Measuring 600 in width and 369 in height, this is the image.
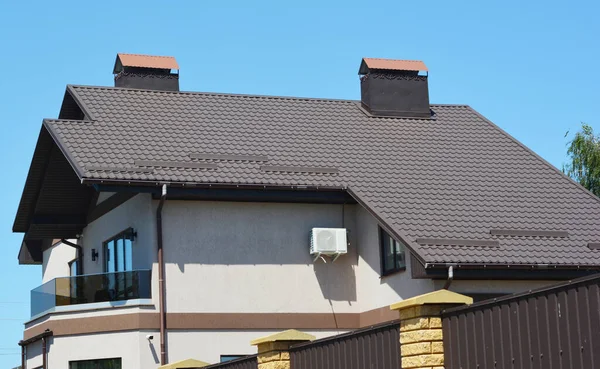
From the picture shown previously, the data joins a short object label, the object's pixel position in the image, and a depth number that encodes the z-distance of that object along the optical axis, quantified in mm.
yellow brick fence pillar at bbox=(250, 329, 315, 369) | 13219
